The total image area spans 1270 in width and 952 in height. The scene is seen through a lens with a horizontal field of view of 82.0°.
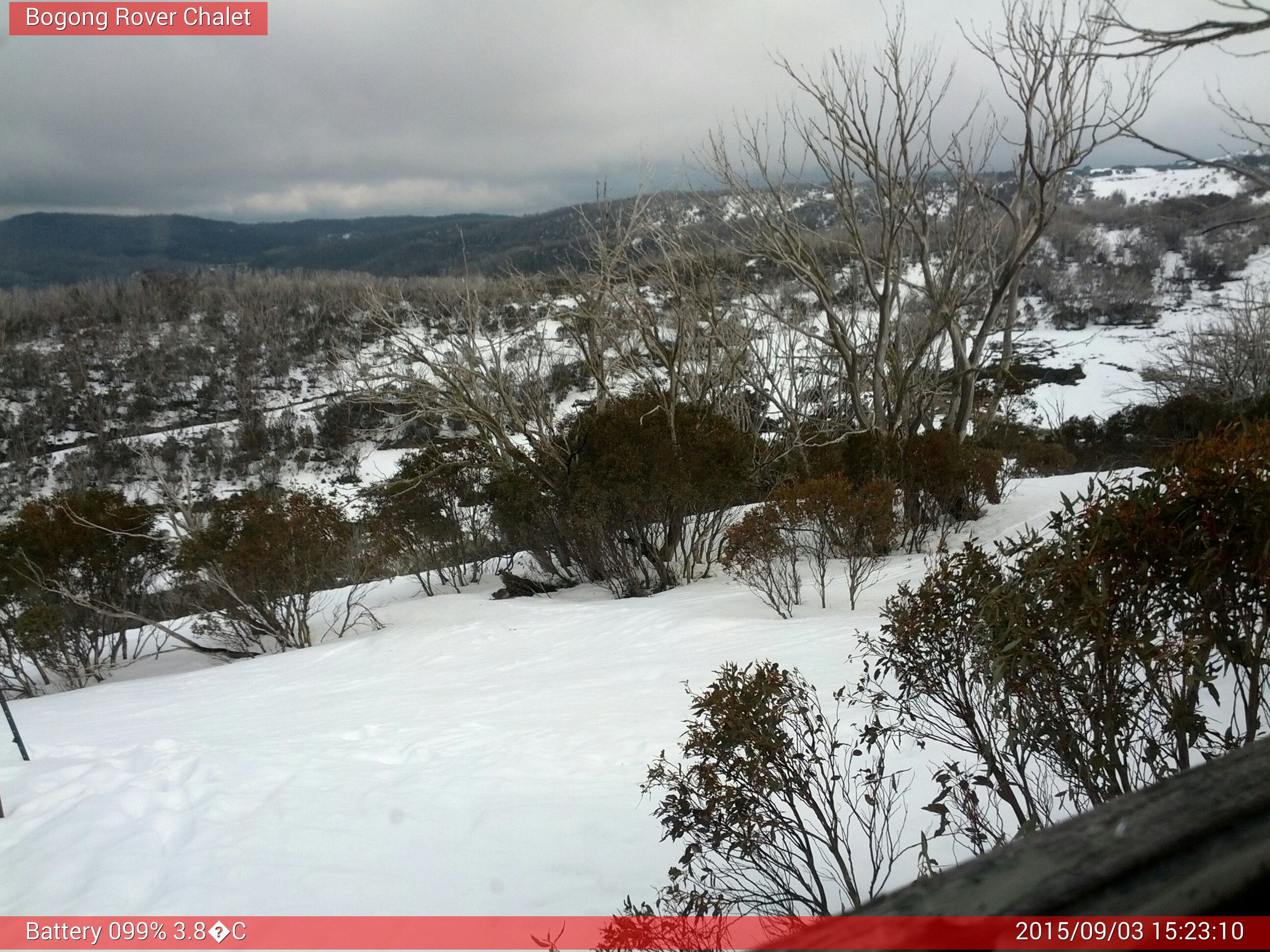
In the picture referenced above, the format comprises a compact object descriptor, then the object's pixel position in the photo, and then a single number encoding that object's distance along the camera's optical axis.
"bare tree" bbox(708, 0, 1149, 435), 9.18
